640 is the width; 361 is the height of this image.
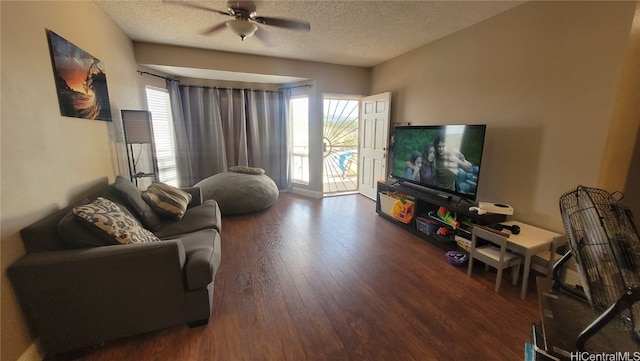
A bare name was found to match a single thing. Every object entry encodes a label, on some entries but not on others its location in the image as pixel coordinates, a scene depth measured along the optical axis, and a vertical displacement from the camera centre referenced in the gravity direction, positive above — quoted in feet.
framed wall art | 5.82 +1.44
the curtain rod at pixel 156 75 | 11.74 +2.97
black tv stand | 9.12 -2.12
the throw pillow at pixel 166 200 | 7.52 -1.97
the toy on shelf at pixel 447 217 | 8.61 -2.83
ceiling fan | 7.26 +3.35
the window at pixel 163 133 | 12.95 +0.13
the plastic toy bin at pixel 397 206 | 10.50 -3.03
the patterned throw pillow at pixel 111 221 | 4.78 -1.72
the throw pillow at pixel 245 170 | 13.74 -1.85
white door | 13.81 -0.21
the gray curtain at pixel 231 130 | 14.32 +0.32
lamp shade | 8.84 +0.33
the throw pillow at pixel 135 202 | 6.73 -1.81
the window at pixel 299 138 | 15.72 -0.12
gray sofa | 4.29 -2.72
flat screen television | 8.20 -0.73
